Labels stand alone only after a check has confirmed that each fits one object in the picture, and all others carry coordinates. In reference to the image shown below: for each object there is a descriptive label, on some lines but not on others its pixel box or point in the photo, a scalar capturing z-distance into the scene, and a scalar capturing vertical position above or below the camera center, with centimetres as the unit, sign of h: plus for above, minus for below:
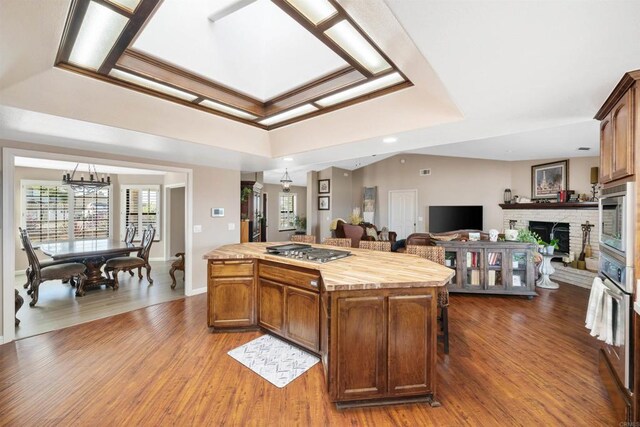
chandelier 456 +51
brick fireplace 534 -8
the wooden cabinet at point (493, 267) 421 -89
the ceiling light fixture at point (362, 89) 246 +126
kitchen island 186 -88
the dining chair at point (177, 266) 476 -98
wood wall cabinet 167 +59
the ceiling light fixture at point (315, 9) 167 +133
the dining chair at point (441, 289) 255 -76
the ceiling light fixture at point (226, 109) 287 +120
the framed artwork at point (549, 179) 597 +81
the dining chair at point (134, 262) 474 -92
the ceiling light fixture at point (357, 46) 188 +130
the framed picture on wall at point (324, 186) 919 +95
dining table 420 -68
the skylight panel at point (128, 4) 159 +127
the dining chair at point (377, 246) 359 -46
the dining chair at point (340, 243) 393 -46
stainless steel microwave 167 -4
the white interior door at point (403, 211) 871 +4
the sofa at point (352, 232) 709 -53
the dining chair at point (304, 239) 397 -41
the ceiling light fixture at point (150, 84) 227 +119
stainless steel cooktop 264 -44
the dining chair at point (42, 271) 385 -92
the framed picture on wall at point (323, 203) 923 +34
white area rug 228 -141
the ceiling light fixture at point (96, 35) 168 +124
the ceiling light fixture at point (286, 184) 742 +82
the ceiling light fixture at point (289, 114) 309 +123
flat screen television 753 -15
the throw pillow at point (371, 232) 815 -60
